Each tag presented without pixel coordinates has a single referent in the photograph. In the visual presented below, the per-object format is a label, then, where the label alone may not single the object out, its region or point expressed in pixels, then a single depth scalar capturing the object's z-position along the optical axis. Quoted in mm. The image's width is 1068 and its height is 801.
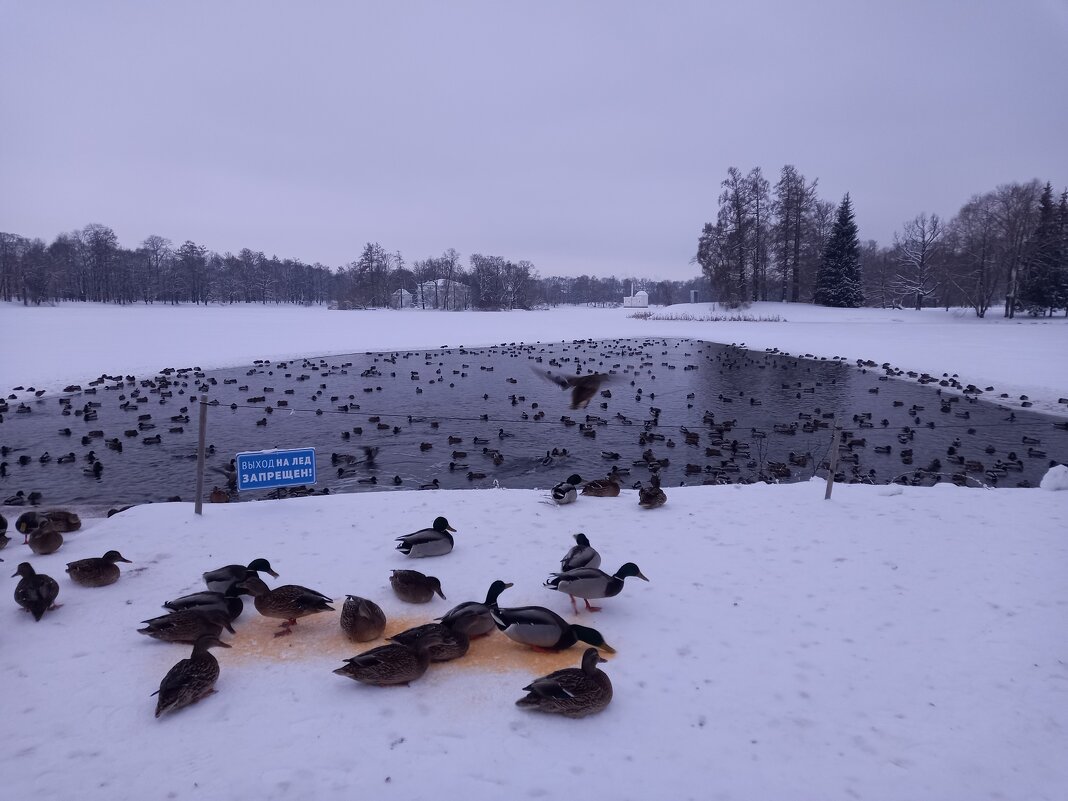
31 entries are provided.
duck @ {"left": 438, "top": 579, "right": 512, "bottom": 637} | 4348
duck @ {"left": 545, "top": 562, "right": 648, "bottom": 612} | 4941
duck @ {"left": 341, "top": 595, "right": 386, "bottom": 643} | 4422
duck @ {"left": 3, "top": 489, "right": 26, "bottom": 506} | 8664
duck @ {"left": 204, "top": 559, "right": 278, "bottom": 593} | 5012
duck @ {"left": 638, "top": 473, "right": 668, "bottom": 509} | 7746
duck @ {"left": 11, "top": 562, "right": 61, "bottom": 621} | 4652
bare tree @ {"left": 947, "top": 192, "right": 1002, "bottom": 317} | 50219
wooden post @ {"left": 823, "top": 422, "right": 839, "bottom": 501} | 7629
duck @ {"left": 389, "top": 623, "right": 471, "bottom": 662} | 4098
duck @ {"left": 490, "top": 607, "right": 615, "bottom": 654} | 4305
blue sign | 6852
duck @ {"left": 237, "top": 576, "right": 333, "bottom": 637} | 4602
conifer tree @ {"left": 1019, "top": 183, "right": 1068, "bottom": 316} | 45000
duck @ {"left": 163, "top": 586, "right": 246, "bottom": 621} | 4547
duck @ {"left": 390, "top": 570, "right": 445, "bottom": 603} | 5098
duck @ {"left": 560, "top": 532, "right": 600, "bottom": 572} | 5449
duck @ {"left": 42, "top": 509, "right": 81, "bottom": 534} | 6559
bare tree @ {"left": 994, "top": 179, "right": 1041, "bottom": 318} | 46438
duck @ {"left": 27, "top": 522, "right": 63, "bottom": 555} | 5961
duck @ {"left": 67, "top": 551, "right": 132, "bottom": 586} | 5227
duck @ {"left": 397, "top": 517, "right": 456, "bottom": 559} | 5941
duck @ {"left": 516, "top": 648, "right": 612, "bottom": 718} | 3645
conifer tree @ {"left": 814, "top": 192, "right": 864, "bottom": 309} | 56125
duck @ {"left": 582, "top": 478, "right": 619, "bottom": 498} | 8484
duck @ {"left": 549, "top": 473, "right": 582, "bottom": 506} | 7816
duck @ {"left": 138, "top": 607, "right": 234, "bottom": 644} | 4285
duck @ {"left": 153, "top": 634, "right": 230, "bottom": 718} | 3555
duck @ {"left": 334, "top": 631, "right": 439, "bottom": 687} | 3822
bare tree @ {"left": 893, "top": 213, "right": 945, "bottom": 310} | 59031
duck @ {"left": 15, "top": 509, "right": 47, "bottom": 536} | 6504
